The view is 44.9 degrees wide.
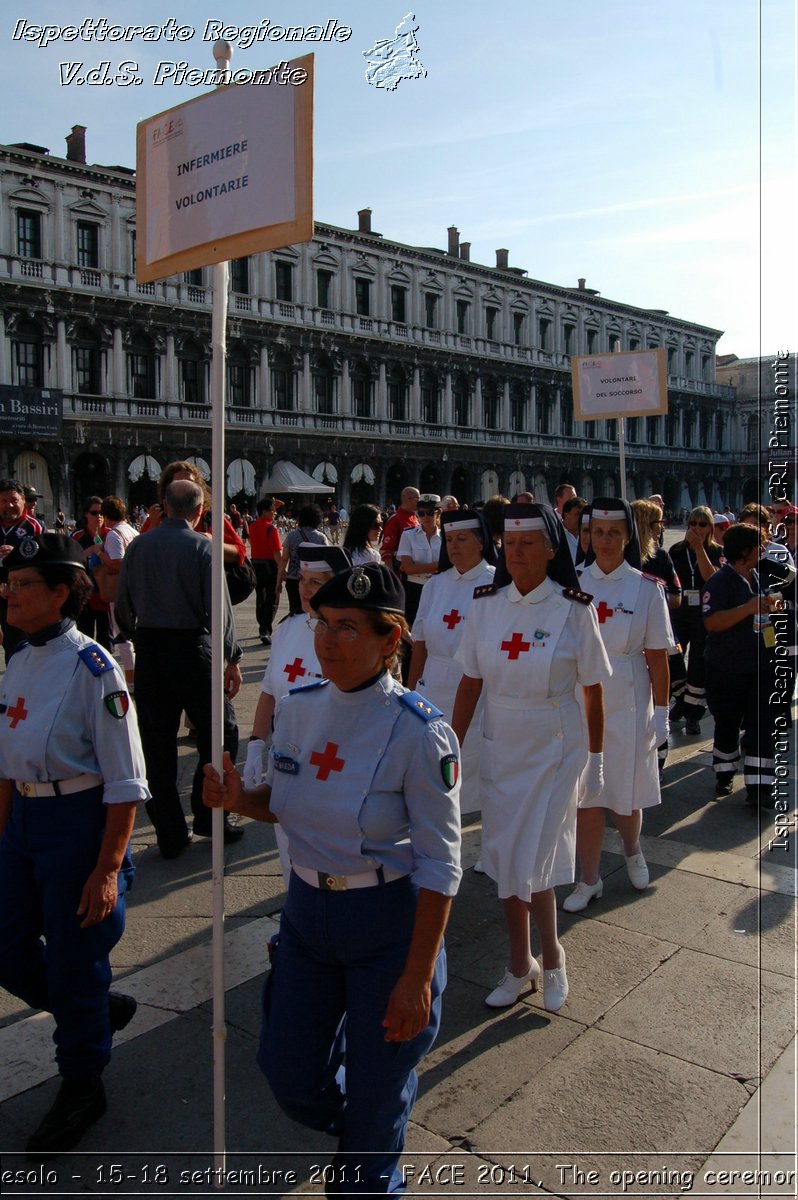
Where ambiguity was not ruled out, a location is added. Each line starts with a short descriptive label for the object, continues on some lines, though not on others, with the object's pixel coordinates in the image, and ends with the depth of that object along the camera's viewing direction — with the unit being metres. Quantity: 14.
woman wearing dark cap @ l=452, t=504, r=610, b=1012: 3.49
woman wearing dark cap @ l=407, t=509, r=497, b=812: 4.96
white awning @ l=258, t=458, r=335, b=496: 39.22
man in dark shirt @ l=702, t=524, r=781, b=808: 6.15
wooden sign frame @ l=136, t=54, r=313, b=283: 2.61
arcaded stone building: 34.97
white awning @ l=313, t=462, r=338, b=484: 43.09
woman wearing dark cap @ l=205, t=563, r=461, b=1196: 2.24
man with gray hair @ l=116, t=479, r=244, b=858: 5.07
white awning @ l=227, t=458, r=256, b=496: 39.66
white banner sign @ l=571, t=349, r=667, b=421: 8.42
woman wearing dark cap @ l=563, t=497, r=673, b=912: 4.55
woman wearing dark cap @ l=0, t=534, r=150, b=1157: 2.82
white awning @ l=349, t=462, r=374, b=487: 44.84
